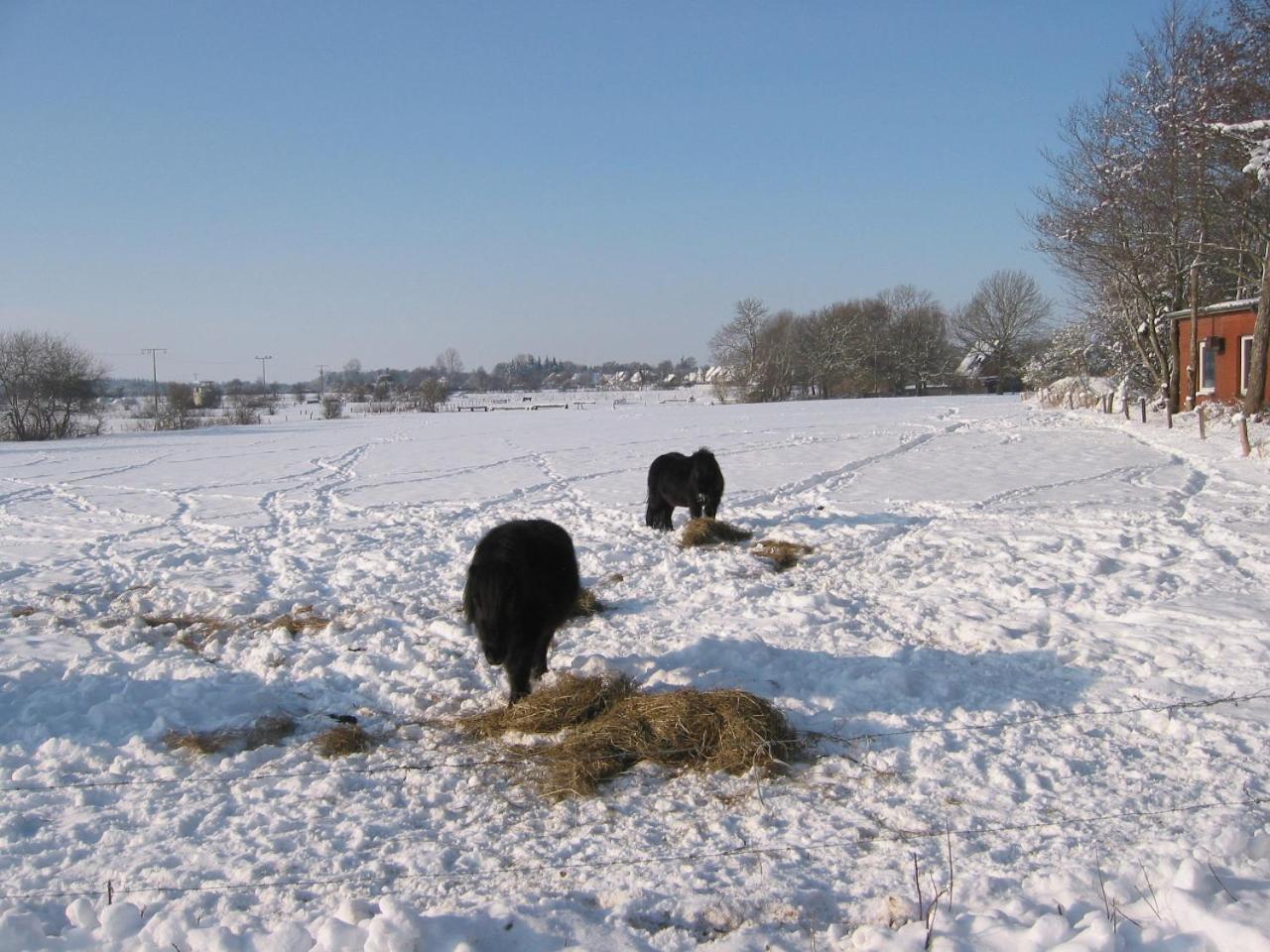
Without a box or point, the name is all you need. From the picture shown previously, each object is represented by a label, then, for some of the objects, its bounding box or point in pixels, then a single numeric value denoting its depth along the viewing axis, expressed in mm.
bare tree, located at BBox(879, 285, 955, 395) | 77125
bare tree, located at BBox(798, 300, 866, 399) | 75875
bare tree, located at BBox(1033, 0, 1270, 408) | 18969
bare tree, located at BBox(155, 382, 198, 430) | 48194
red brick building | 25469
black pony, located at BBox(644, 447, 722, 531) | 10328
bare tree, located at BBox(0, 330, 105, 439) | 42375
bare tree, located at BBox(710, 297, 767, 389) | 77062
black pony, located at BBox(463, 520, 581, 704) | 5137
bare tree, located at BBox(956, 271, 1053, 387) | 75688
